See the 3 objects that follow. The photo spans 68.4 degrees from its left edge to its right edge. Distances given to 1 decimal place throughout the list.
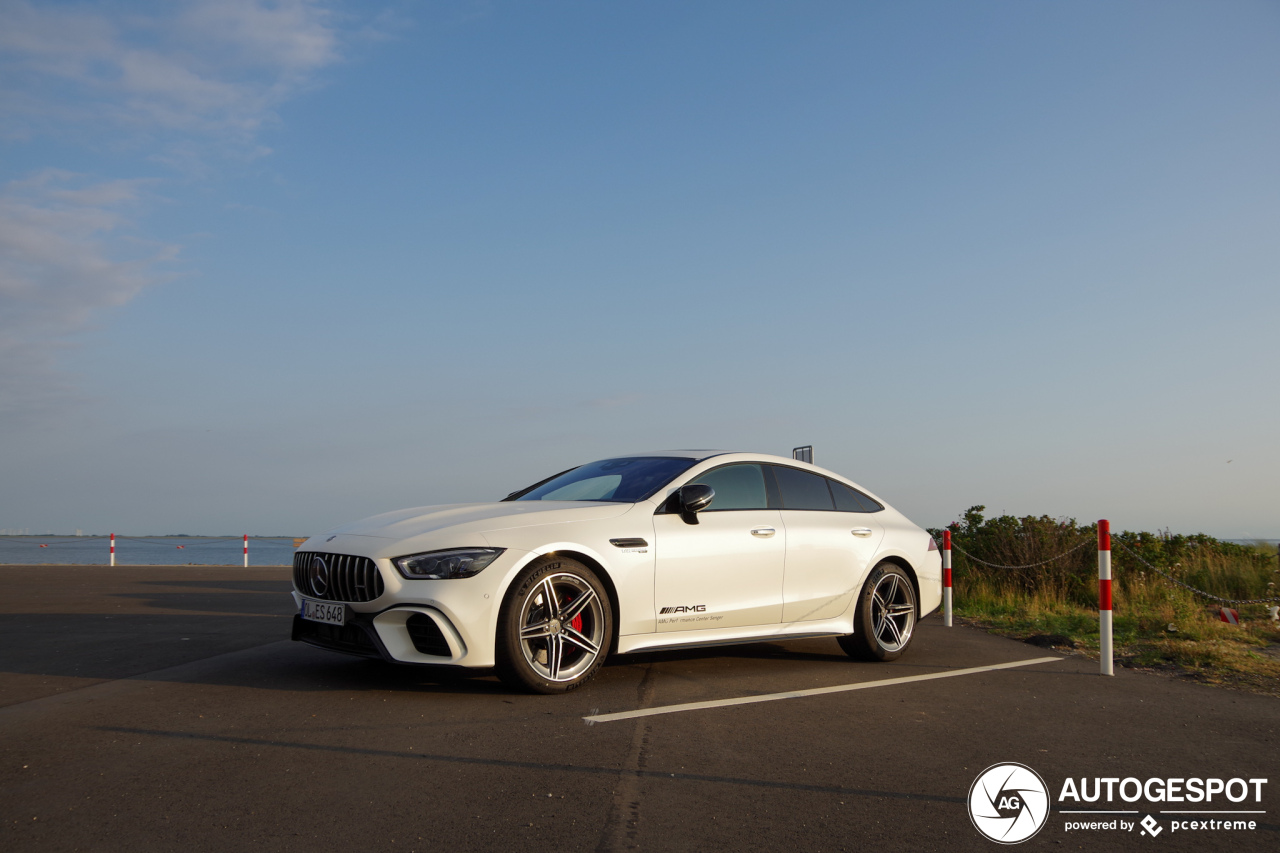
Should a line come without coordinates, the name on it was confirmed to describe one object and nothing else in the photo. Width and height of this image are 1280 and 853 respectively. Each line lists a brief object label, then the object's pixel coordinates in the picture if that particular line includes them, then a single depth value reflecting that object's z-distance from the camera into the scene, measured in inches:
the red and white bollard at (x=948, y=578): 412.4
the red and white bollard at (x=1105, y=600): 284.2
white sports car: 218.1
